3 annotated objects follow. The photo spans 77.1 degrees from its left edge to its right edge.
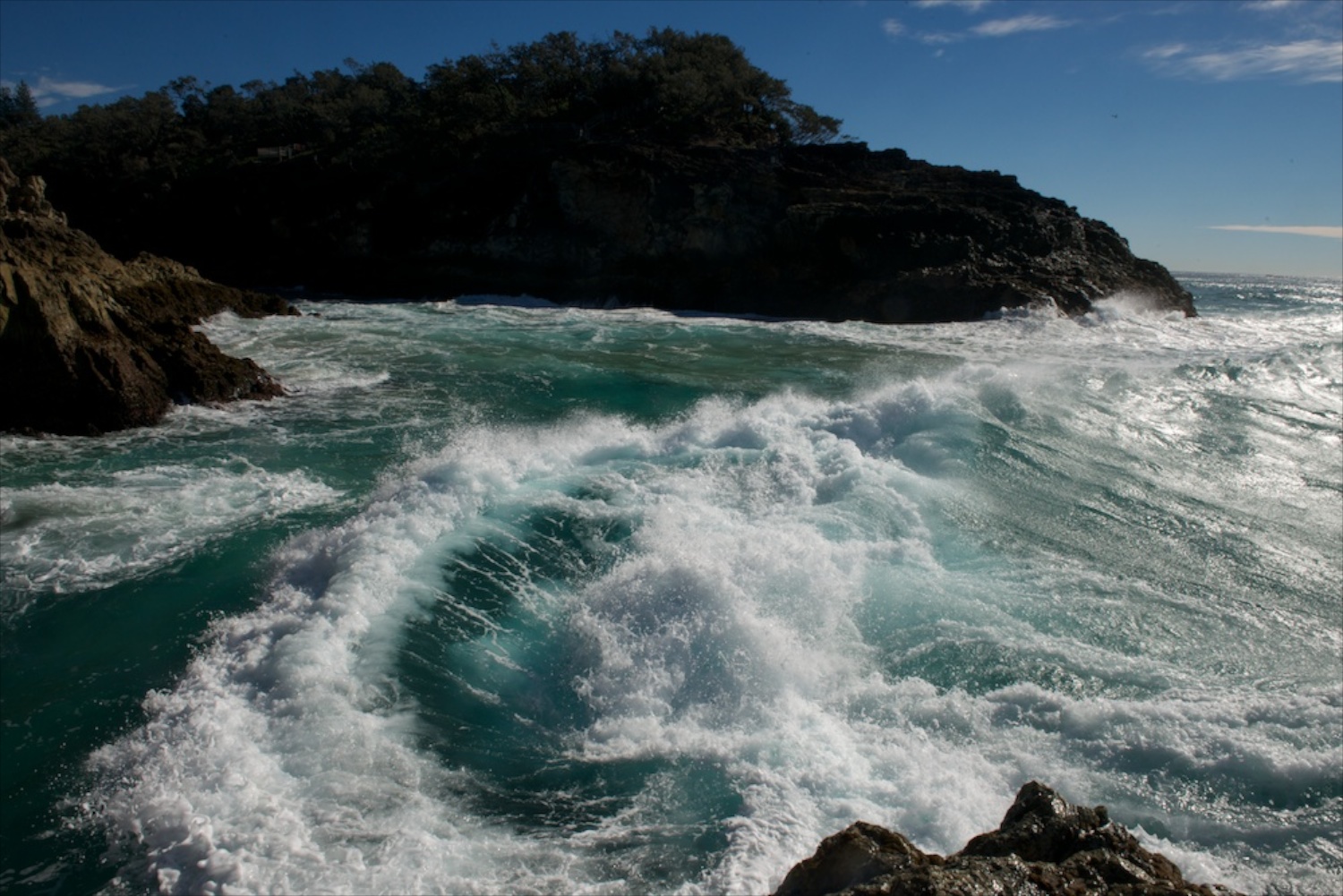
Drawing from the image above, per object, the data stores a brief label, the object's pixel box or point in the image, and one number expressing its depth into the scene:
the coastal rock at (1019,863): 2.48
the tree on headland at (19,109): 53.80
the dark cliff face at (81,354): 11.05
